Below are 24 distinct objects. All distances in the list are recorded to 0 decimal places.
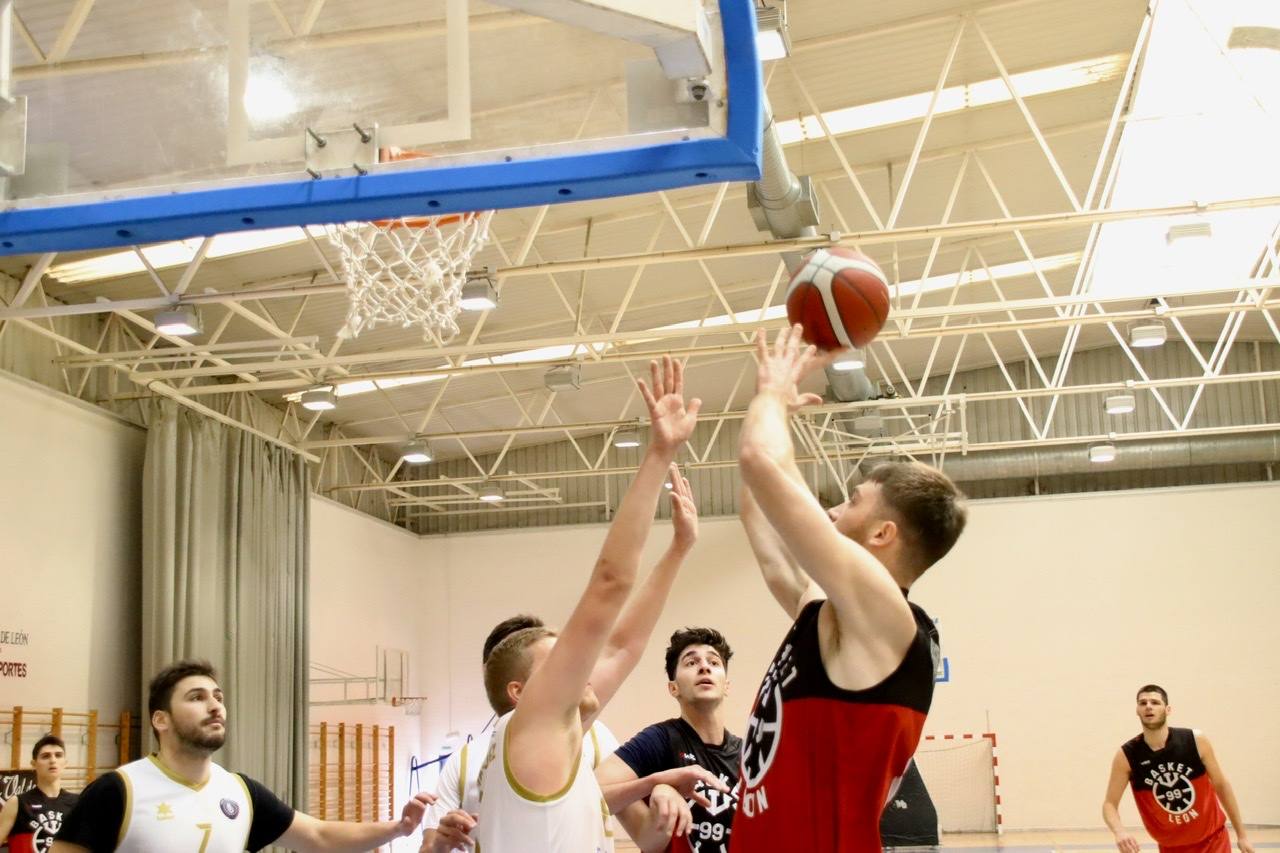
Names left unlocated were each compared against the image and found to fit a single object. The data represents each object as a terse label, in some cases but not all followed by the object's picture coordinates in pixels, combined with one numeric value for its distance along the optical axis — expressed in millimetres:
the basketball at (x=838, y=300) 3859
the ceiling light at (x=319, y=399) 15805
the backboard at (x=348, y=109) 3518
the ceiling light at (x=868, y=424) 19359
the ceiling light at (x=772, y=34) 9070
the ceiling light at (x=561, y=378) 16719
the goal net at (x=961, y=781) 20906
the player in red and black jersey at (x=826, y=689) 2711
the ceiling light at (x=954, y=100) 13133
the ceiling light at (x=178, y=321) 12188
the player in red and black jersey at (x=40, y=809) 9766
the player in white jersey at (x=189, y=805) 4664
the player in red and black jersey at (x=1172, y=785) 9055
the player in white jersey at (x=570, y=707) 3229
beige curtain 15258
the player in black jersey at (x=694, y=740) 4965
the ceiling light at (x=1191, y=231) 12281
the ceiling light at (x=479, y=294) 12039
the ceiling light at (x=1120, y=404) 18141
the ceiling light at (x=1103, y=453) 20422
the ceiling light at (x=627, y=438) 20453
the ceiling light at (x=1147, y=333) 15344
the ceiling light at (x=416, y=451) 19234
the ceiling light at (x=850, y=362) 15305
